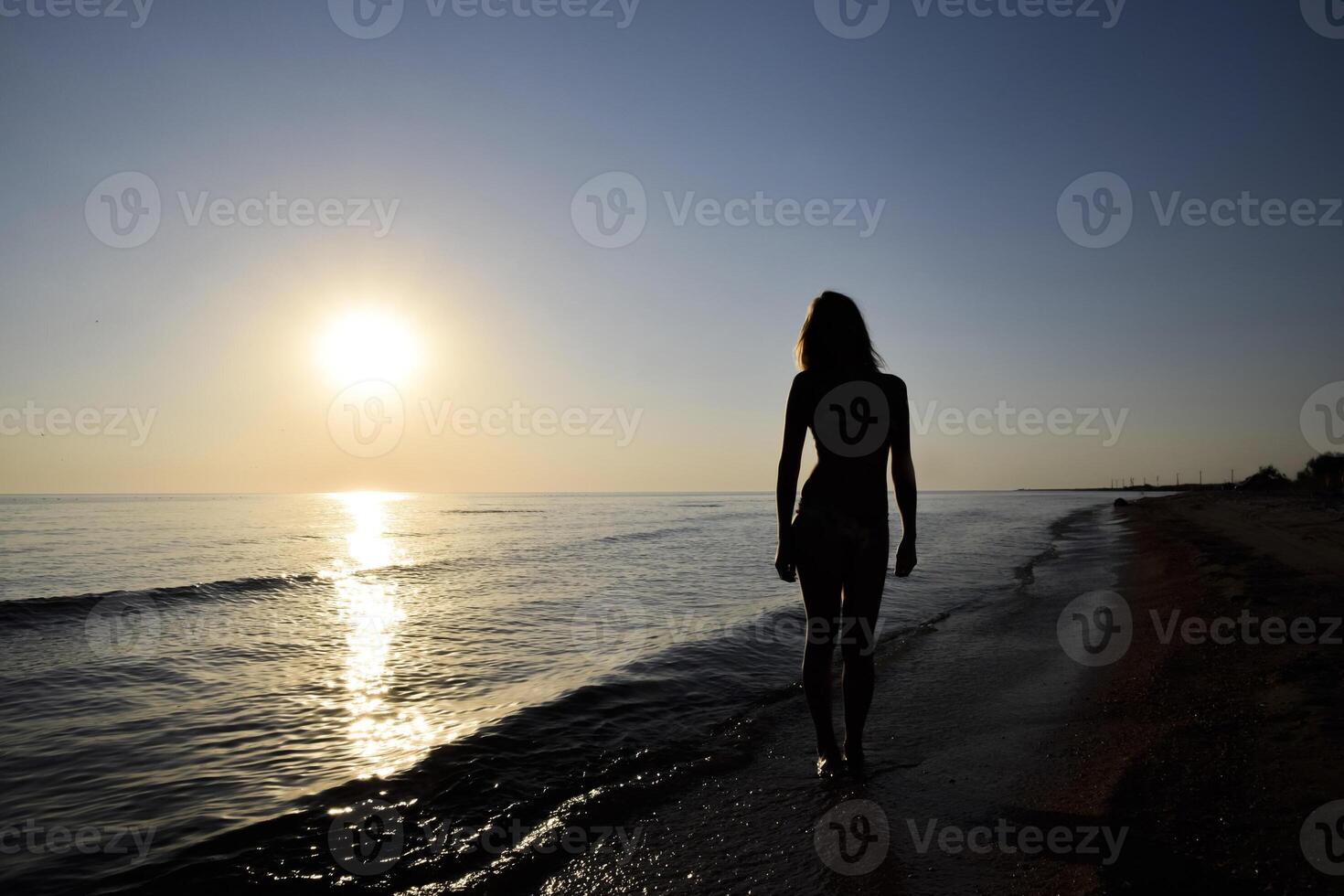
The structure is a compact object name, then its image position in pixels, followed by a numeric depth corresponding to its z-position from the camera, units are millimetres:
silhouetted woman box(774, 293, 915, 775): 3609
